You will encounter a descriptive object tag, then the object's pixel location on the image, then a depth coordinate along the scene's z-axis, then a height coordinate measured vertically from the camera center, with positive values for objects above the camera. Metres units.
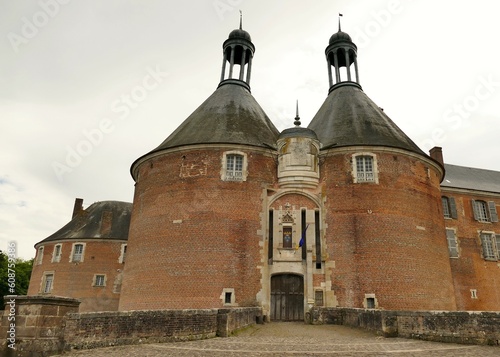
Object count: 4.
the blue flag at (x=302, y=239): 18.27 +3.19
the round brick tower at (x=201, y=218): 17.44 +4.09
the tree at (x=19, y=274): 37.56 +2.73
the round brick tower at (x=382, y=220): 17.31 +4.19
